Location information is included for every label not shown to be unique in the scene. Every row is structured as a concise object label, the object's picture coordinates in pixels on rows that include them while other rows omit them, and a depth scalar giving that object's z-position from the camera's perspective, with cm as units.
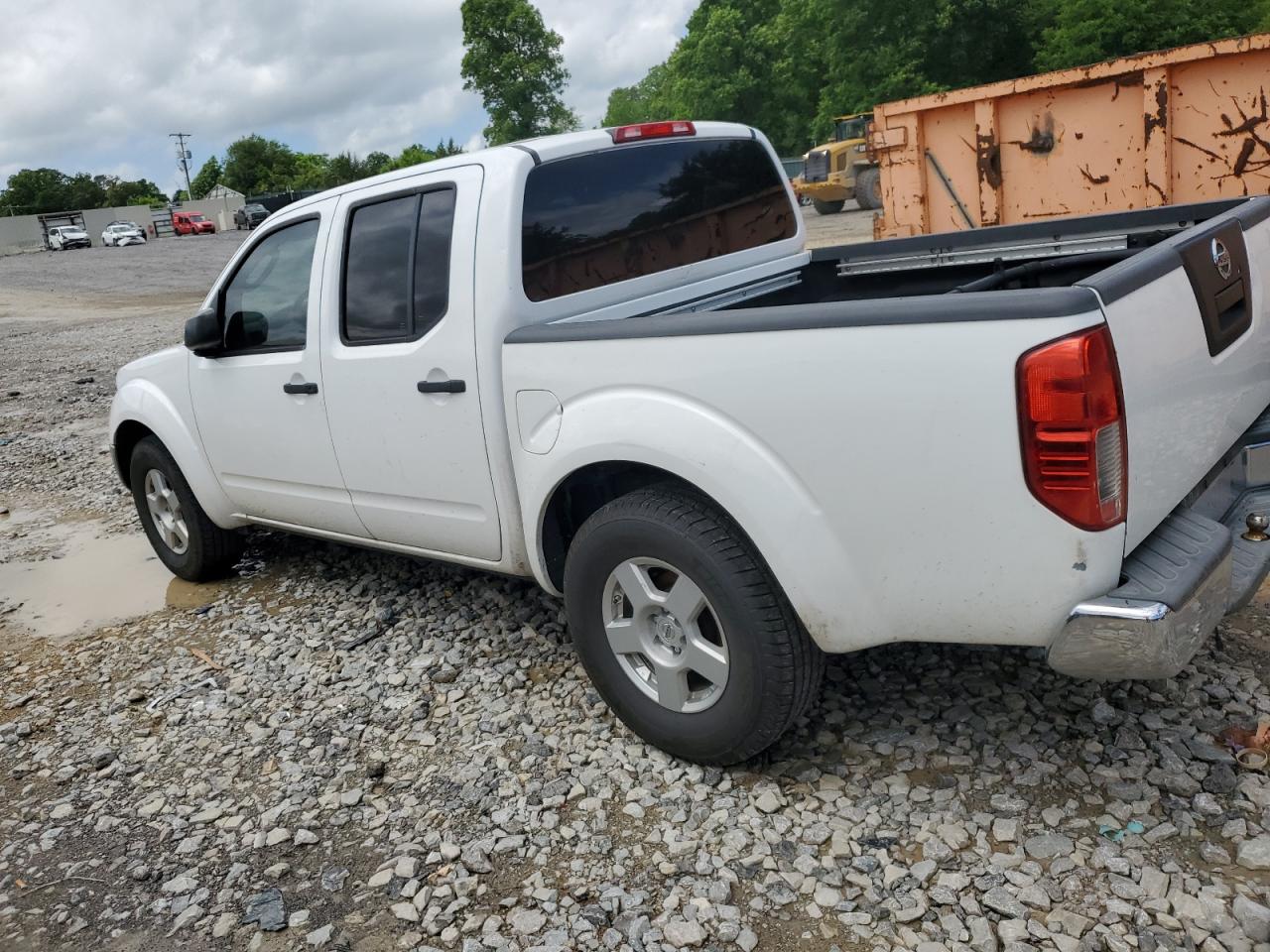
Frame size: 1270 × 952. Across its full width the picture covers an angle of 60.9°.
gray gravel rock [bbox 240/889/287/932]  288
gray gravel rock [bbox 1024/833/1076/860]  273
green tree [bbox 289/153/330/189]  7500
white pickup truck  247
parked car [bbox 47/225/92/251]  5684
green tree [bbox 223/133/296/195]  9494
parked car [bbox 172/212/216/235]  6344
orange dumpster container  777
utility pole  10094
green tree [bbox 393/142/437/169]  7980
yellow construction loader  2452
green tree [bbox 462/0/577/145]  6850
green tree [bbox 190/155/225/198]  11300
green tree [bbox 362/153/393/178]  7919
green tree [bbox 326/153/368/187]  7288
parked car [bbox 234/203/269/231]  5261
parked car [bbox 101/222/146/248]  5512
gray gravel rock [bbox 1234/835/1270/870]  259
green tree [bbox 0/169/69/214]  9075
